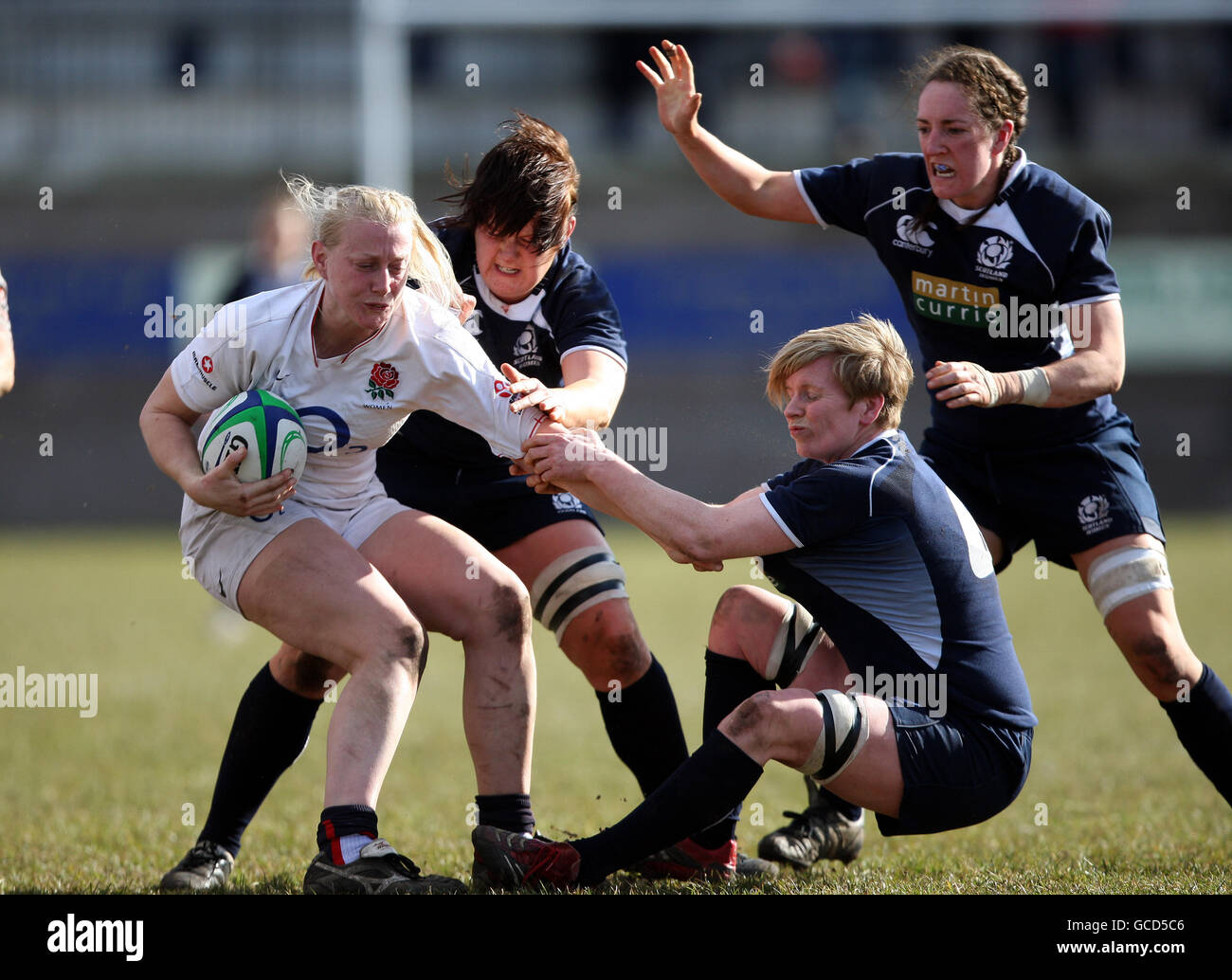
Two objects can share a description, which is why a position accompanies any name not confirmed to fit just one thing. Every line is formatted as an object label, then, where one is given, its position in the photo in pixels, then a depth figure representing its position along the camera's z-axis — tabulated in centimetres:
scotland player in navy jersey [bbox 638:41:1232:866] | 741
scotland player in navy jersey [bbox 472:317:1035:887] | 599
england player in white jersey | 627
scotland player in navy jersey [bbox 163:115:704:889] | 714
